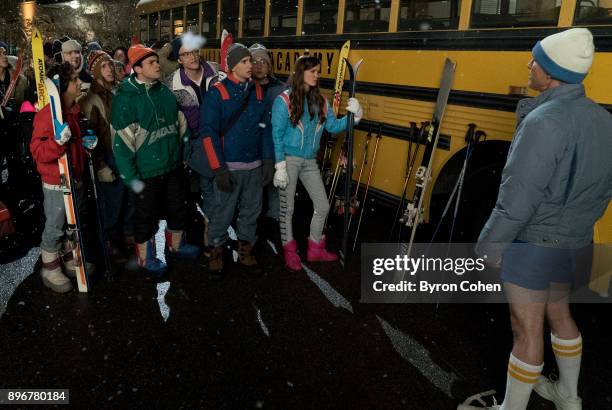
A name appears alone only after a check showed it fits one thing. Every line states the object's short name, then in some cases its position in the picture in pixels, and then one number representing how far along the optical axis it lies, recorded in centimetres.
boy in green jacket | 363
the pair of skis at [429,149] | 384
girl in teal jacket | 399
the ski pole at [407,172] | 431
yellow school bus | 335
